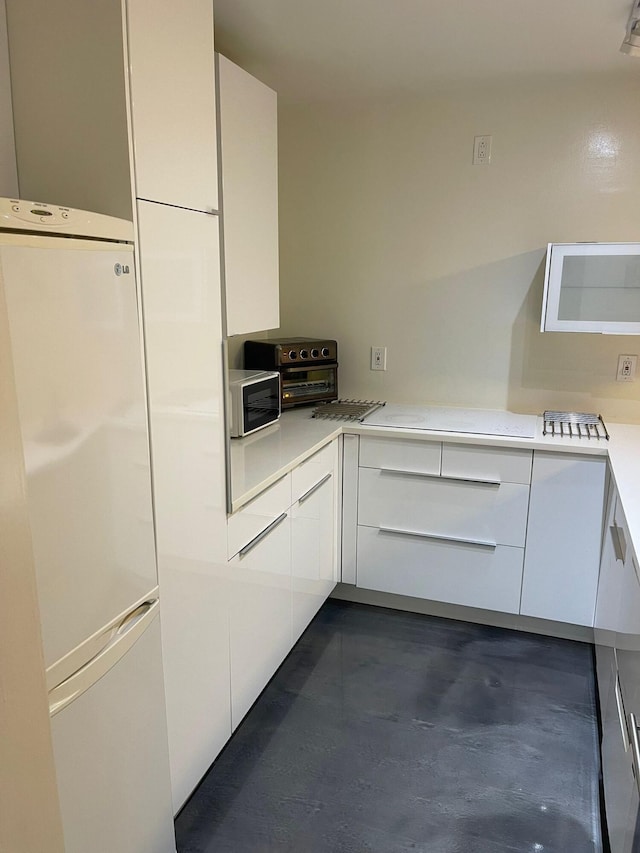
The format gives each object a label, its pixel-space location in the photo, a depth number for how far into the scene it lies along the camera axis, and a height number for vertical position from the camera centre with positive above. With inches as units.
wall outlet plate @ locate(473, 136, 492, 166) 110.3 +27.9
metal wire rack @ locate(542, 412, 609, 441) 99.8 -18.0
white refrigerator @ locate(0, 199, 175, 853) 41.9 -14.4
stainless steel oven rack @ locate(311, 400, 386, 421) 112.3 -17.6
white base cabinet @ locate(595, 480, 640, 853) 55.3 -37.6
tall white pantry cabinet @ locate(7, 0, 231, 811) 50.1 +9.3
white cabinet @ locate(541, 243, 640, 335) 97.7 +4.0
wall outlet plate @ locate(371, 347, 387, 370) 123.8 -8.7
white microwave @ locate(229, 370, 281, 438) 93.9 -13.4
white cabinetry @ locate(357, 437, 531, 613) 101.5 -34.0
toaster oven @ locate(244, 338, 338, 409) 112.1 -9.3
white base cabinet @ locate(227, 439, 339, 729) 77.2 -35.1
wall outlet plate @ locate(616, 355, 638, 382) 108.3 -8.9
